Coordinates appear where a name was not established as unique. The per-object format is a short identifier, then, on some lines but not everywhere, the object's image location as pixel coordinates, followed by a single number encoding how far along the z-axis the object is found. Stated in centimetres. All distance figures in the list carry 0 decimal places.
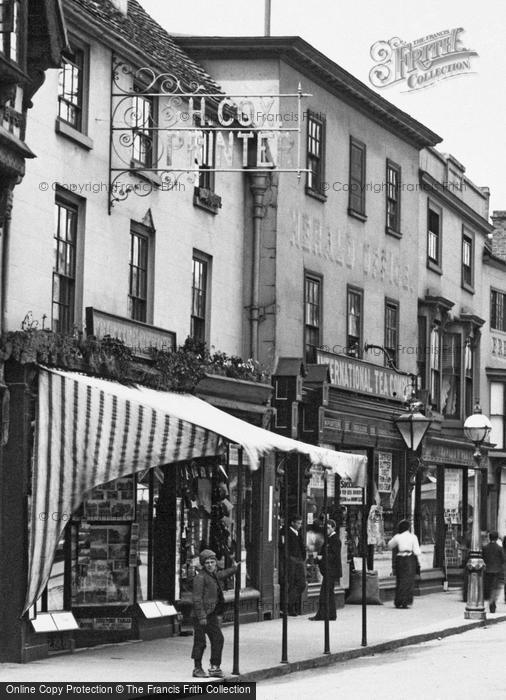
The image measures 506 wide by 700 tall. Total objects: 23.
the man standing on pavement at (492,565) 3281
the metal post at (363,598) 2217
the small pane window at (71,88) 2134
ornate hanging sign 2264
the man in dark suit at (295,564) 2717
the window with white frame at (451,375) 4062
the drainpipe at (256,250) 2783
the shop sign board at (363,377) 3035
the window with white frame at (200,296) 2587
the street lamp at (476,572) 2900
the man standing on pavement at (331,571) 2480
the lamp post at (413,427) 3281
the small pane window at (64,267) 2089
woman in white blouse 3200
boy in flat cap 1731
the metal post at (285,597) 1933
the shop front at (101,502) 1877
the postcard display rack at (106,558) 2094
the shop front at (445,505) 3772
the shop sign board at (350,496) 3178
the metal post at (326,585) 2070
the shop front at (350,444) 2903
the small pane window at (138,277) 2355
